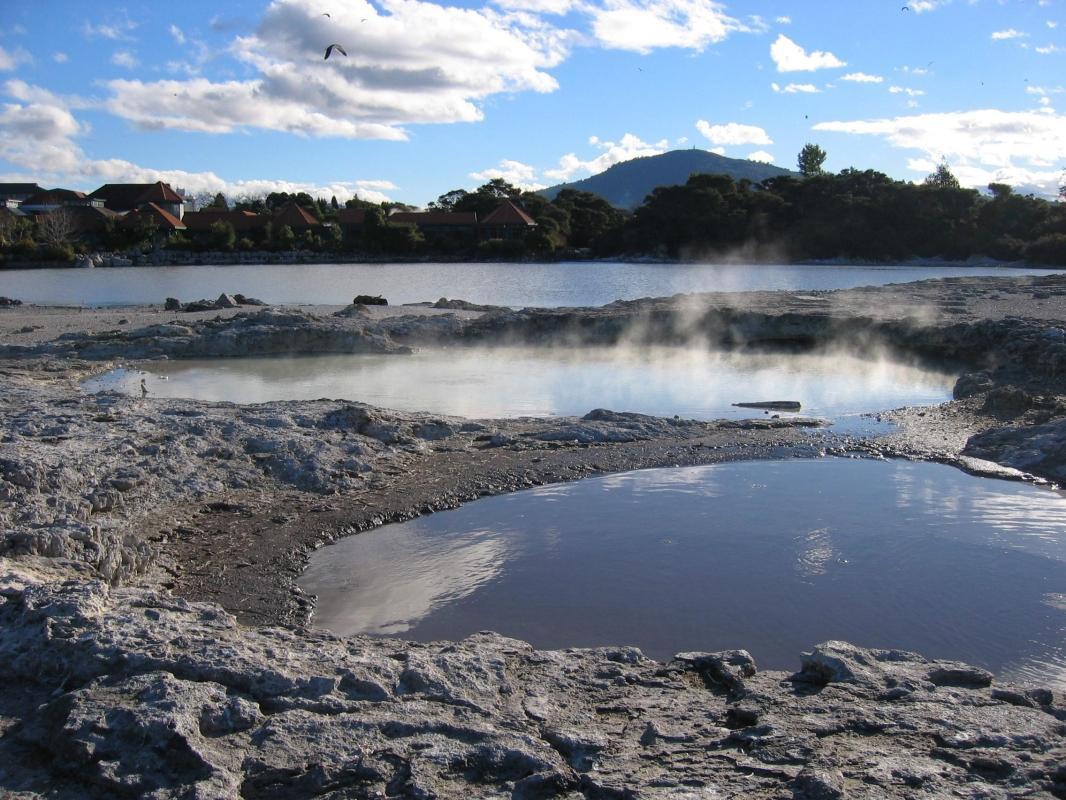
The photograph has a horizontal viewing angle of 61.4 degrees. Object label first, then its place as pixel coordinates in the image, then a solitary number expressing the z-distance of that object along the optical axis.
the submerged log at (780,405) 10.84
